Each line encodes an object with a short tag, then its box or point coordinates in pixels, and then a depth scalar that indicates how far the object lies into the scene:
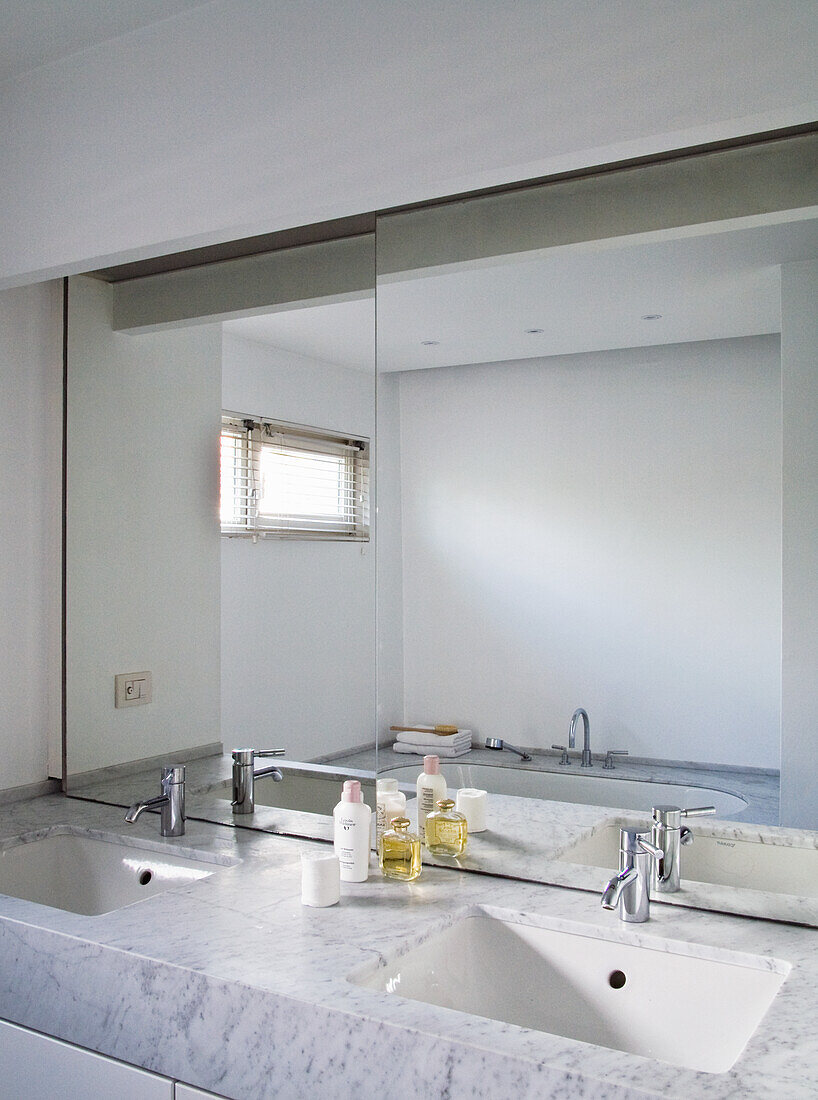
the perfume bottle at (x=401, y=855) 1.66
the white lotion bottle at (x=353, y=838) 1.65
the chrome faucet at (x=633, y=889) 1.44
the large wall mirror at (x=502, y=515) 1.49
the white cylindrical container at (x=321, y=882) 1.53
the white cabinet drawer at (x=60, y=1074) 1.32
